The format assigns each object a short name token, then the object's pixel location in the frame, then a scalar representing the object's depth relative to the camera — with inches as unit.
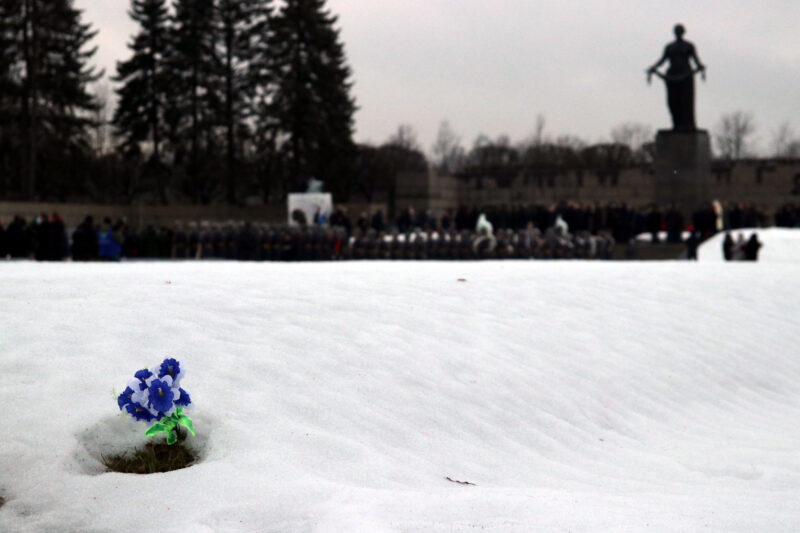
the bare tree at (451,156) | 3555.6
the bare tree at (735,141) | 3346.5
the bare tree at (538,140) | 3117.6
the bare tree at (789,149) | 3522.9
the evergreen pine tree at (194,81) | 2046.0
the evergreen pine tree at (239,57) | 2062.0
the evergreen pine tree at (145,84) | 2076.8
